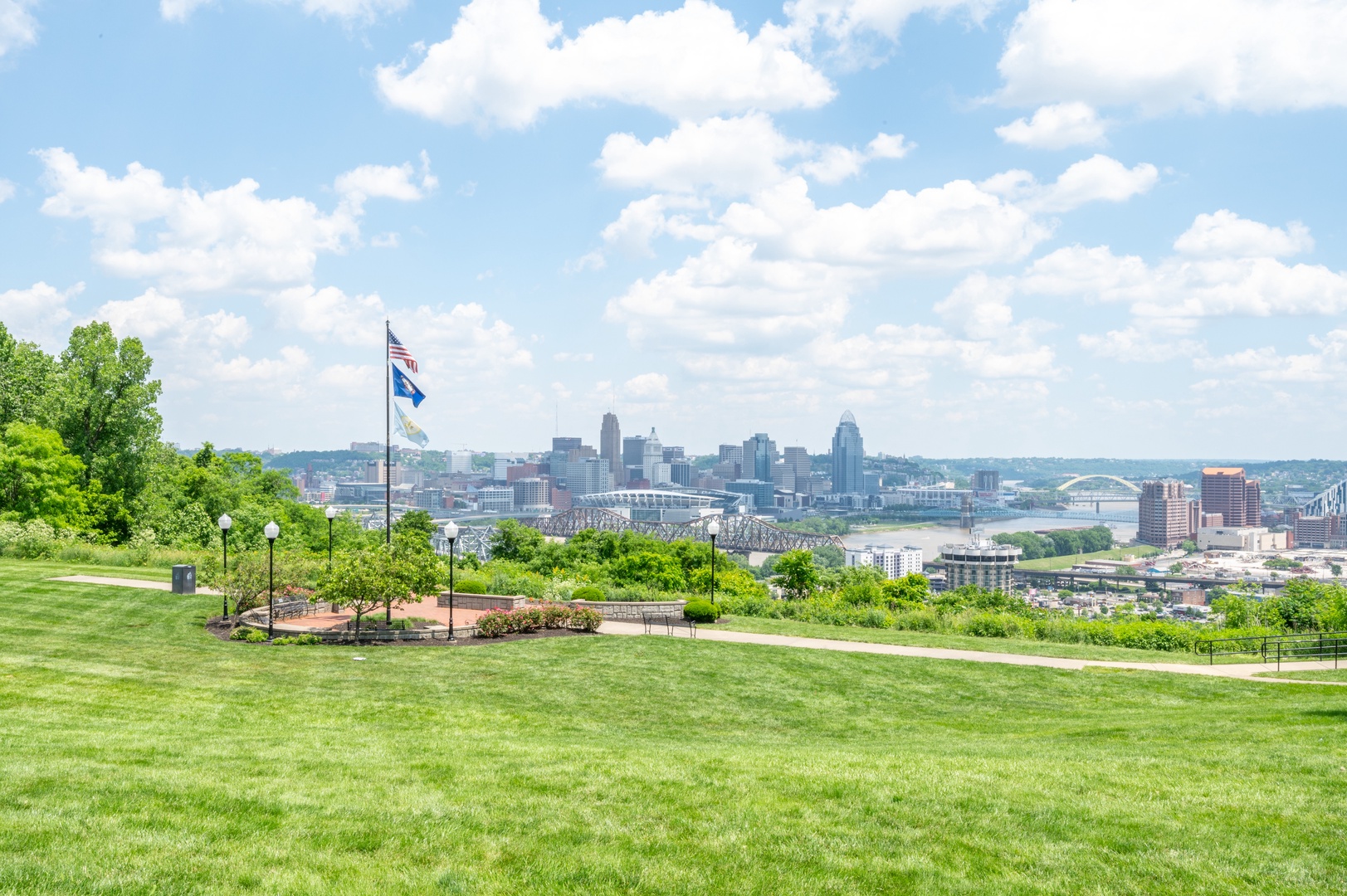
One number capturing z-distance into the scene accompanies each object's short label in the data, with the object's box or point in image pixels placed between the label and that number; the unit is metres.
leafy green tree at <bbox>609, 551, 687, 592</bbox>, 43.12
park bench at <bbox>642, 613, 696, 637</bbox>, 25.23
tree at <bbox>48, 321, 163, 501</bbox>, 48.06
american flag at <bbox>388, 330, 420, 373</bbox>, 28.58
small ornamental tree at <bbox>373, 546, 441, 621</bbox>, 21.62
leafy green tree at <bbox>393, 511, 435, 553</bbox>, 23.19
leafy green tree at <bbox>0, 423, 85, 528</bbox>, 41.50
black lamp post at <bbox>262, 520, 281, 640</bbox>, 21.92
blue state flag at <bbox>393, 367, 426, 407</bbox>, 28.69
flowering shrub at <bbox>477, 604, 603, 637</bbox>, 22.88
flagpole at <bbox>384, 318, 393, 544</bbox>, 28.45
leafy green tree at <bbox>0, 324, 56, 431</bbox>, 48.66
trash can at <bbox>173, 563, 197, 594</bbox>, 27.14
